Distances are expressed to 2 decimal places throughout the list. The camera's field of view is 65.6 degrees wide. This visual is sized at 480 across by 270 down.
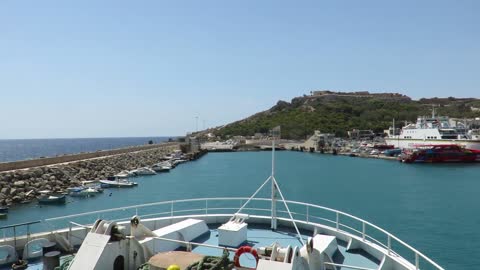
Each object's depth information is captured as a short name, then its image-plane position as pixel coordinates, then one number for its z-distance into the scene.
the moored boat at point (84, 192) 41.09
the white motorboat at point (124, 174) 55.16
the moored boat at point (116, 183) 48.28
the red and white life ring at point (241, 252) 5.90
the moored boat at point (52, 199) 35.98
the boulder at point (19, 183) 38.62
